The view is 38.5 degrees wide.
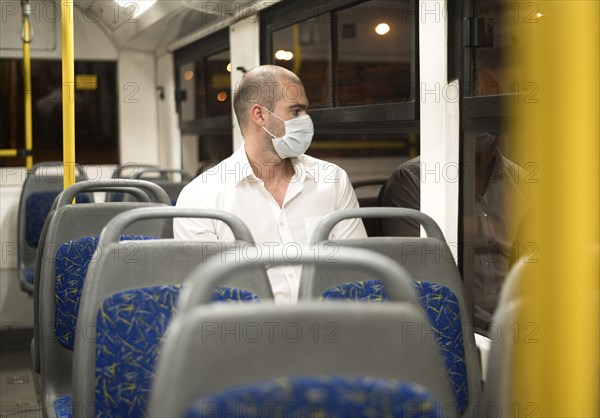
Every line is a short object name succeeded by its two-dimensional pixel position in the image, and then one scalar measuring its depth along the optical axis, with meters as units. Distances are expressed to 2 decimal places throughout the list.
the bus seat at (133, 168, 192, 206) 5.09
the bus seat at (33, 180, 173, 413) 2.90
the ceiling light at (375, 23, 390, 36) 3.52
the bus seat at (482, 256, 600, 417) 1.08
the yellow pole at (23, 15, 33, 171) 5.70
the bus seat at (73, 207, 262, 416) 2.06
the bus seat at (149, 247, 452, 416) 1.19
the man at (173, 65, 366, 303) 2.89
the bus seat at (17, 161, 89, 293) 5.68
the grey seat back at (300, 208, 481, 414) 2.10
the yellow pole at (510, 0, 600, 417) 1.05
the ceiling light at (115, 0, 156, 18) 5.04
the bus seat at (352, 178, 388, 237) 3.85
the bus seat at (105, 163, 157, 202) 5.66
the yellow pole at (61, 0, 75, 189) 3.40
